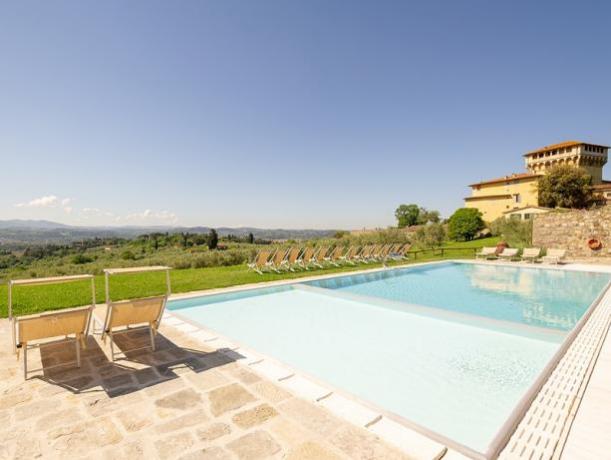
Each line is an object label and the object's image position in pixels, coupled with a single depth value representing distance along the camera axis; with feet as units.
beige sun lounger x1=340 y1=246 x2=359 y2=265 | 44.50
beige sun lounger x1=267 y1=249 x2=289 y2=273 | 36.50
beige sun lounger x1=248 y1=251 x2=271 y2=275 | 35.27
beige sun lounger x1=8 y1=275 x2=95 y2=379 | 9.76
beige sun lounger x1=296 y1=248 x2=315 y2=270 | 39.31
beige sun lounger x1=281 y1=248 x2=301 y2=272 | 37.88
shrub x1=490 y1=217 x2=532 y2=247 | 61.93
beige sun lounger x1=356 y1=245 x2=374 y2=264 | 45.60
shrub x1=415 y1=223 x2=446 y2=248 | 79.97
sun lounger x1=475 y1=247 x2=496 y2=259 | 50.04
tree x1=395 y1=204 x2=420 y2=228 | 206.59
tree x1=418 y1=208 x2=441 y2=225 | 199.41
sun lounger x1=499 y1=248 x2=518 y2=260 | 48.21
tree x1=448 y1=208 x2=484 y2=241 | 101.45
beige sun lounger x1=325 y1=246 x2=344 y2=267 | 42.68
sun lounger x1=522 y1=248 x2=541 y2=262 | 45.98
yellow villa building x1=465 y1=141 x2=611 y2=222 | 124.47
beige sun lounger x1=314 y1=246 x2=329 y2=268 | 41.27
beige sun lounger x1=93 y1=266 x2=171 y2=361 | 11.18
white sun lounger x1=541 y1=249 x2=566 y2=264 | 44.50
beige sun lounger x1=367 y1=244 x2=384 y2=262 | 46.62
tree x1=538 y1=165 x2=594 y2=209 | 99.60
